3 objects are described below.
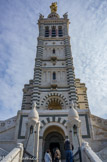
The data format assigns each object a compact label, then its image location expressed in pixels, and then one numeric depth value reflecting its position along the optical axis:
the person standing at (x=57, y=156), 7.46
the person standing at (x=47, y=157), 7.75
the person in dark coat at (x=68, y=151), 6.54
